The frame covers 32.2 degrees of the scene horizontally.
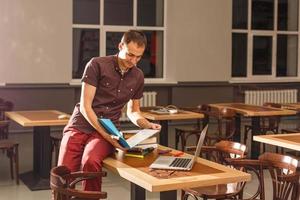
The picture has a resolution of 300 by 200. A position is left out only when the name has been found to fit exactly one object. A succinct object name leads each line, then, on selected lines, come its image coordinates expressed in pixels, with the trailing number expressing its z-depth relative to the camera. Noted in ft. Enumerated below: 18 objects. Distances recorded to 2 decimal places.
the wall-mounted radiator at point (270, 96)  34.01
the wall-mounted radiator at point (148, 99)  31.07
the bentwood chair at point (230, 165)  11.21
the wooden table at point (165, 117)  19.75
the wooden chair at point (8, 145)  18.33
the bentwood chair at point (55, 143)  19.38
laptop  9.61
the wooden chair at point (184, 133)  21.28
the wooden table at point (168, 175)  8.64
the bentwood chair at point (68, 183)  8.32
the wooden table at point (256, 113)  20.87
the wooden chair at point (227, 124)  20.72
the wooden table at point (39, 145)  17.52
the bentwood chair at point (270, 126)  23.35
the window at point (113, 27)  30.25
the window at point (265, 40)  35.04
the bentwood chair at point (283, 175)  10.32
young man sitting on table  10.50
